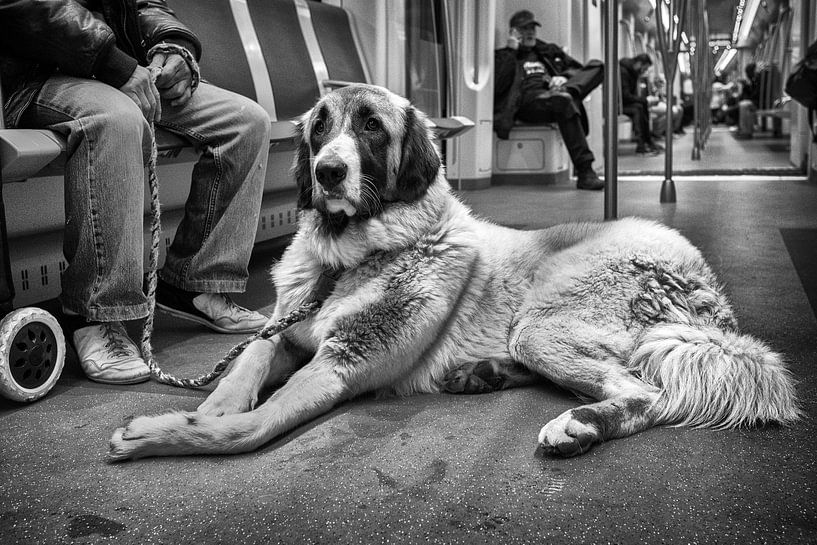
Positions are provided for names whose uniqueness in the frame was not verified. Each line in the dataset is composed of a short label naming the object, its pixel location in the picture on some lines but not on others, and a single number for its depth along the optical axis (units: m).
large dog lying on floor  1.89
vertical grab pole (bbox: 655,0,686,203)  6.75
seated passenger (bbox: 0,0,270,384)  2.27
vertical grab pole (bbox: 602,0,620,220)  3.85
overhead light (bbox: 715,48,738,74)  41.94
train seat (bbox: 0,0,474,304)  3.10
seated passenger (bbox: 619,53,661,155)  15.99
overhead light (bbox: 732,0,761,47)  26.46
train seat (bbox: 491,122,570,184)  9.34
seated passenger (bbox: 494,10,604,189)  8.76
